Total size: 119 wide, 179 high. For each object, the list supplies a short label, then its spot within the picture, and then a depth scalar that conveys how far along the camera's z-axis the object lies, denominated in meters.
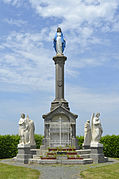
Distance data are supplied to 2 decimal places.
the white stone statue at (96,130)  16.91
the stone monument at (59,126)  18.03
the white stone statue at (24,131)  17.31
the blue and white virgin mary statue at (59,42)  20.01
